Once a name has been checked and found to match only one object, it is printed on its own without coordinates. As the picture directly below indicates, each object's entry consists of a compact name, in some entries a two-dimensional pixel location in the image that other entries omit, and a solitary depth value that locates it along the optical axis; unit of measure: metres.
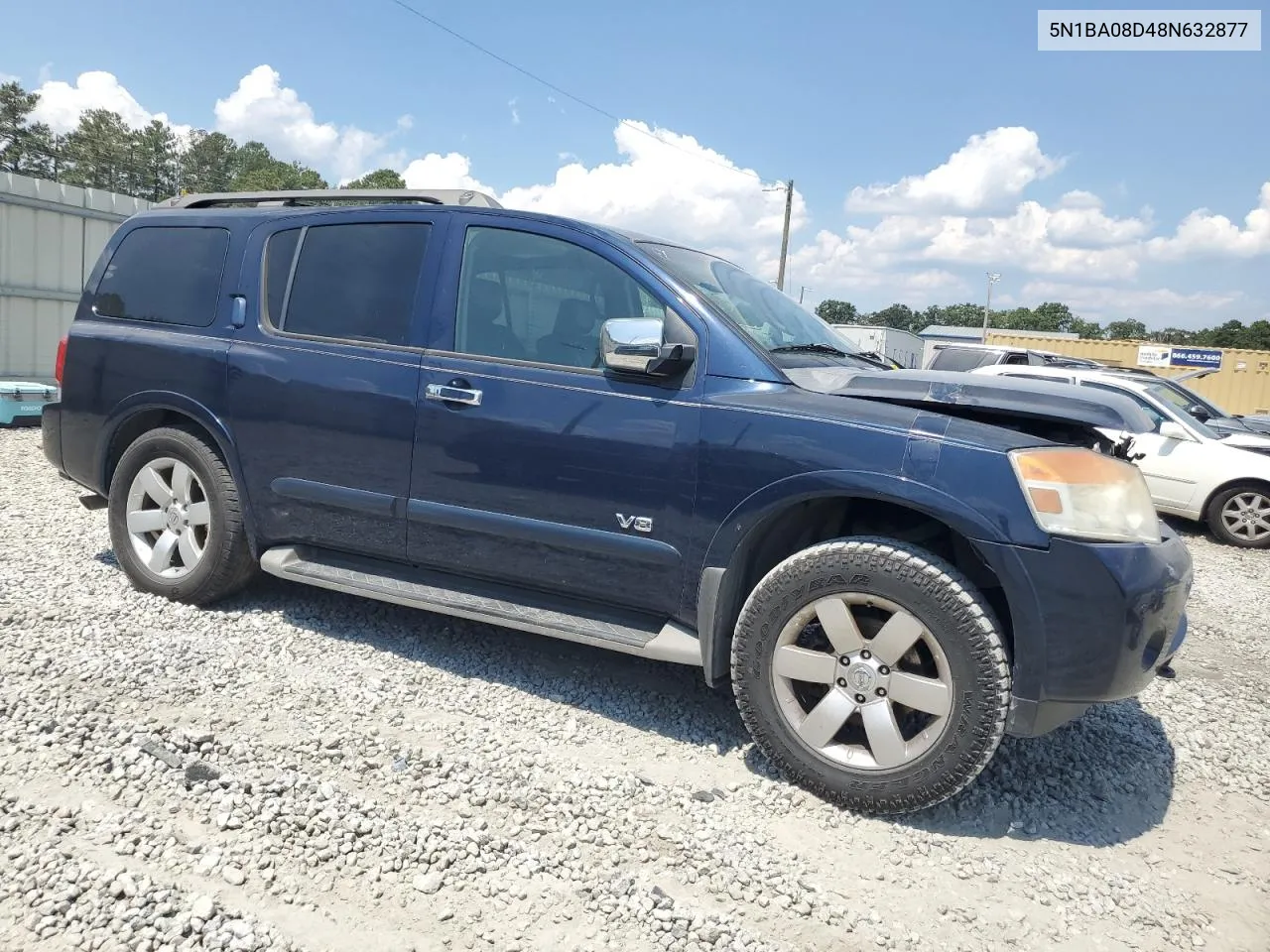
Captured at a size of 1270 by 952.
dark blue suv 2.64
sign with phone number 34.25
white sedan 8.38
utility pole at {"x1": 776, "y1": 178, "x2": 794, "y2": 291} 29.78
